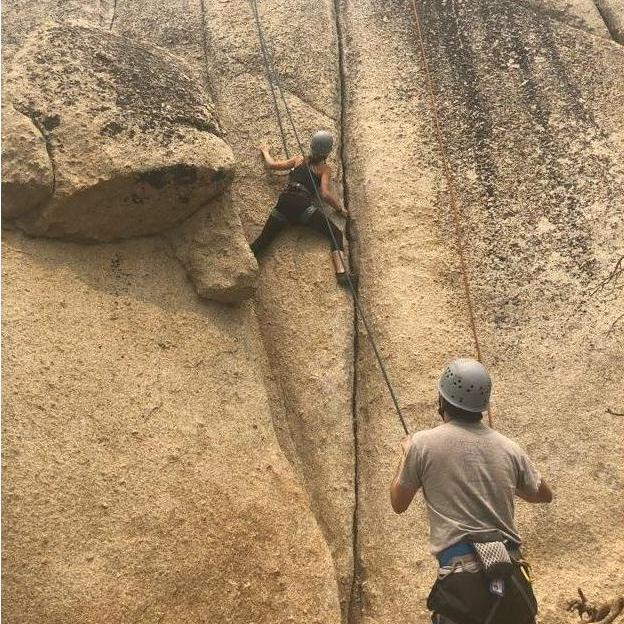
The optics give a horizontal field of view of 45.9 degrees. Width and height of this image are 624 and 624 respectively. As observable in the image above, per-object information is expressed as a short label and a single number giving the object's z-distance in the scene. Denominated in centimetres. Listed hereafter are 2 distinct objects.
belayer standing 361
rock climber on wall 748
